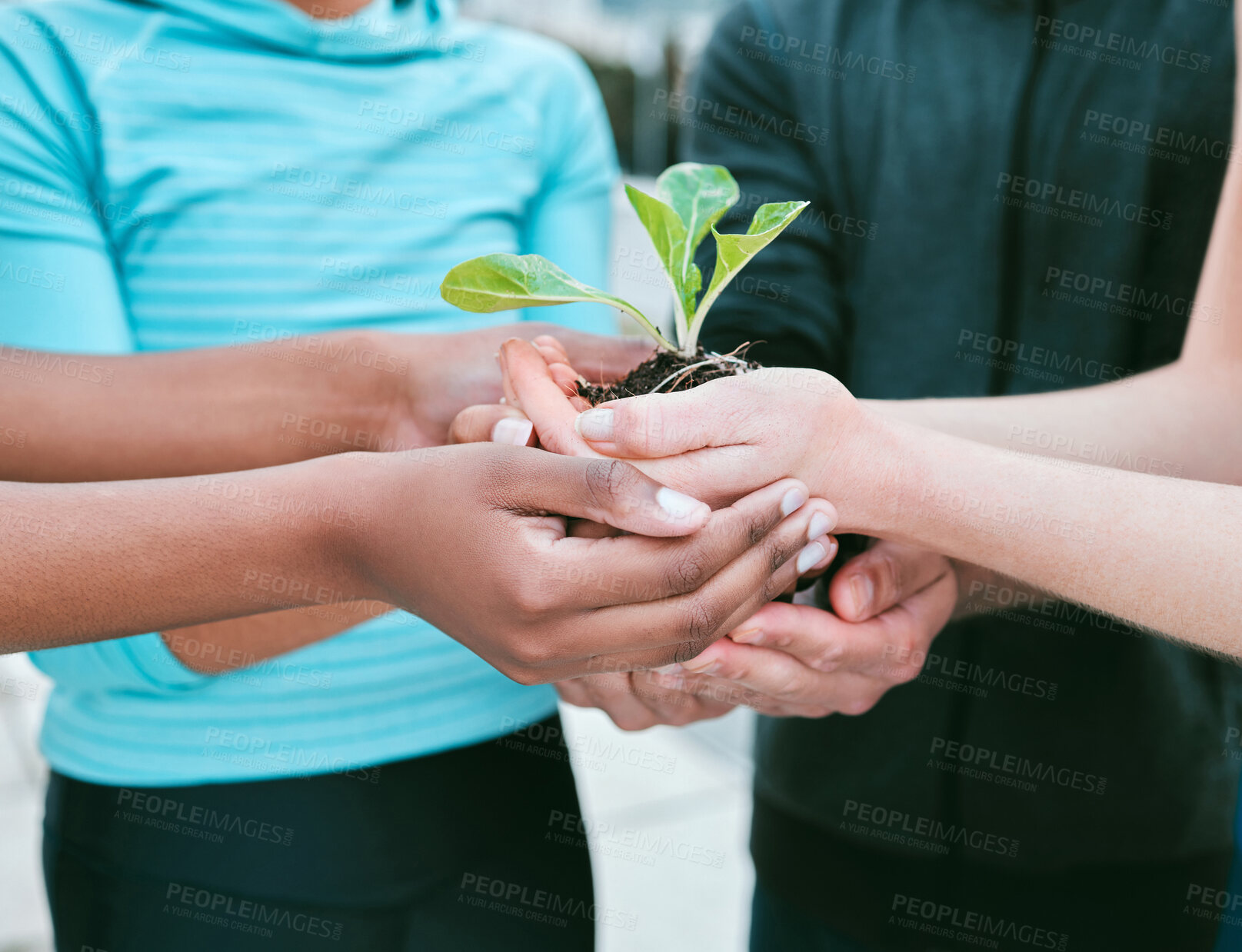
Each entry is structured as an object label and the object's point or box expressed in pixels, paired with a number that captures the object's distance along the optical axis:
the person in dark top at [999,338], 1.29
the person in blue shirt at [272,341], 1.24
